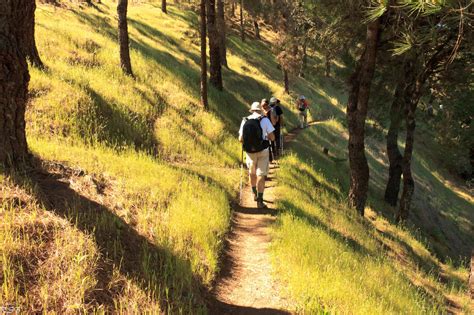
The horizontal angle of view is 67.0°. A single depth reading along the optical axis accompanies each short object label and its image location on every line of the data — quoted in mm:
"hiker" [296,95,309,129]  23314
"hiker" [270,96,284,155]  13275
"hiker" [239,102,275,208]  8391
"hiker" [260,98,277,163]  12312
